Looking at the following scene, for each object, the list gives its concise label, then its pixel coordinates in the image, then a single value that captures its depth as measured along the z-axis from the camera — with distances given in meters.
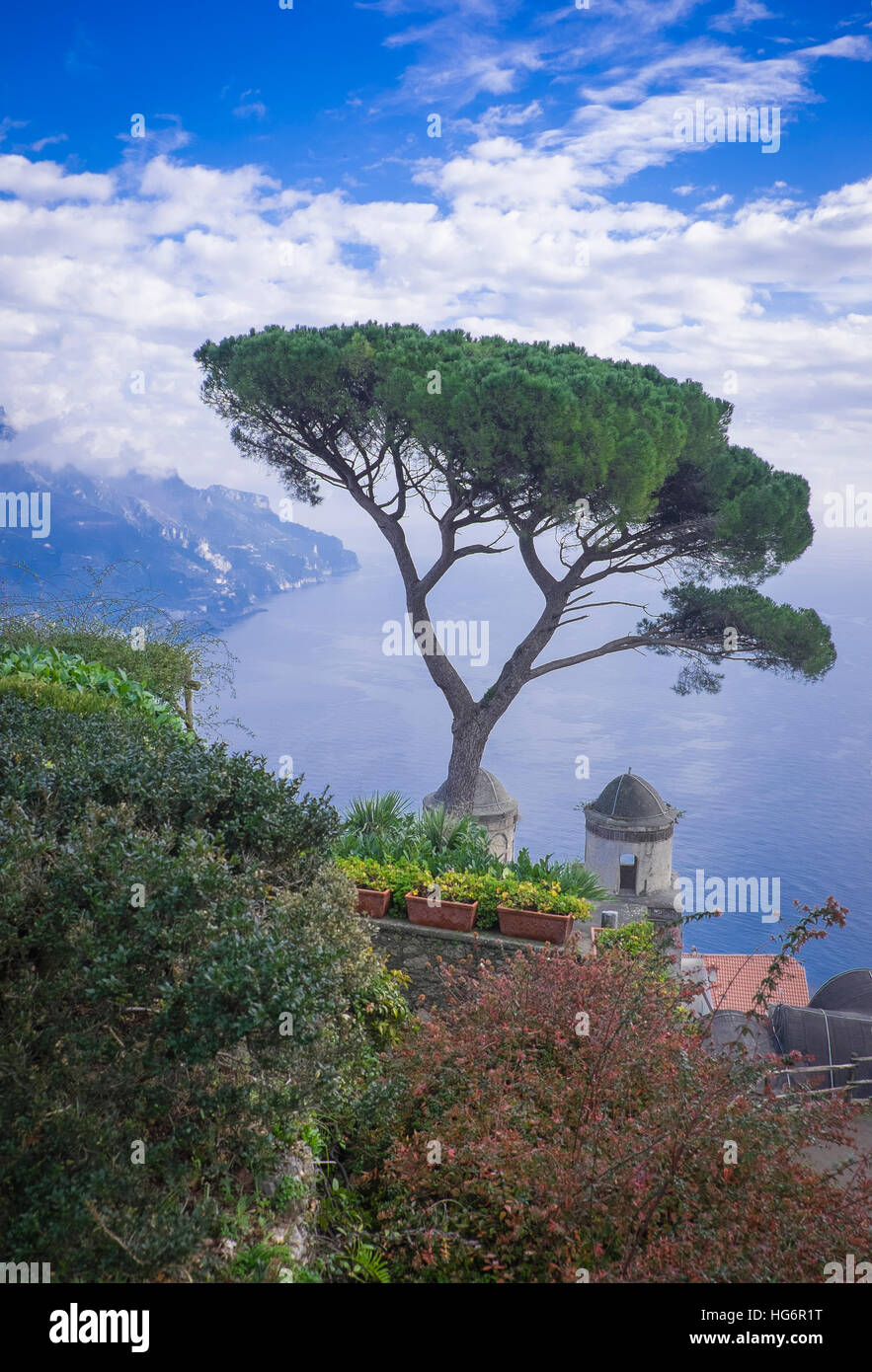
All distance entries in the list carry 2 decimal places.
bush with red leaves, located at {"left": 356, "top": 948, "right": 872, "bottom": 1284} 3.04
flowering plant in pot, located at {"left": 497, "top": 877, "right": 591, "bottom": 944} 5.96
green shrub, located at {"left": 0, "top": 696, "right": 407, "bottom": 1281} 2.56
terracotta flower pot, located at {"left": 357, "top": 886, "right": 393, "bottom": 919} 6.23
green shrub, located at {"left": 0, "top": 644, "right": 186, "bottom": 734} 6.55
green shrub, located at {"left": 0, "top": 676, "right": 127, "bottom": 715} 5.91
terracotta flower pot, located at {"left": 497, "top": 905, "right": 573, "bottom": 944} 5.95
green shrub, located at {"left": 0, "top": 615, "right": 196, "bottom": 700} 8.67
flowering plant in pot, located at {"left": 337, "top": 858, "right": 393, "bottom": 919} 6.24
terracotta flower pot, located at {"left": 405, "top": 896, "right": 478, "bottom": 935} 6.07
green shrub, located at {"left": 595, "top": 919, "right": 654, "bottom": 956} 6.23
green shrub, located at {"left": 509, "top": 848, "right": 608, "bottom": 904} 6.77
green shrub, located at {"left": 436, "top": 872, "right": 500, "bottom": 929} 6.18
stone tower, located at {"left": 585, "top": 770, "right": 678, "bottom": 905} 14.34
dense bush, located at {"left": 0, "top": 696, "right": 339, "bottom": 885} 3.82
